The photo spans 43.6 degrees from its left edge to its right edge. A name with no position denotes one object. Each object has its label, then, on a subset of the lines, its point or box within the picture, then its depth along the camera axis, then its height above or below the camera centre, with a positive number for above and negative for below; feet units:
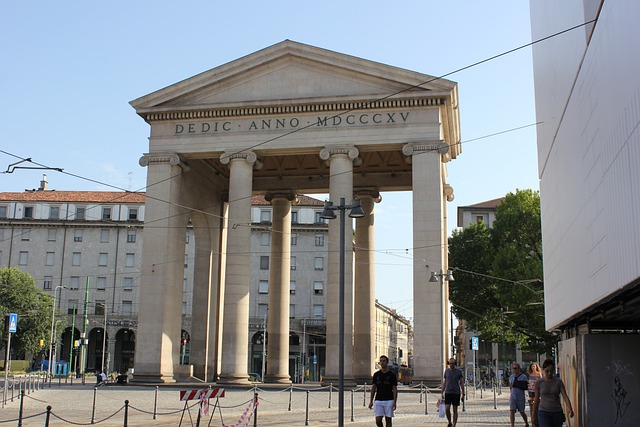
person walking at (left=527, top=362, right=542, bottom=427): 69.26 +0.15
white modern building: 38.58 +11.05
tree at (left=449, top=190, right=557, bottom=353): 182.70 +24.60
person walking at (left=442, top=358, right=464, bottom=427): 67.77 -1.13
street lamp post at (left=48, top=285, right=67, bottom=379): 244.22 +7.14
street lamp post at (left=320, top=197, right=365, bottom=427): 66.28 +11.40
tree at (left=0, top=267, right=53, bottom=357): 265.34 +20.07
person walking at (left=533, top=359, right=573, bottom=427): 49.08 -1.52
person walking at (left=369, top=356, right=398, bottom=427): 59.82 -1.22
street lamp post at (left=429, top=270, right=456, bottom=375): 120.16 +14.57
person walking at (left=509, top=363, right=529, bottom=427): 73.20 -1.40
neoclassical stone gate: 137.90 +38.82
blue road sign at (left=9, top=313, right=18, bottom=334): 105.42 +6.34
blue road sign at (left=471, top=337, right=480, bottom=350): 148.23 +6.02
